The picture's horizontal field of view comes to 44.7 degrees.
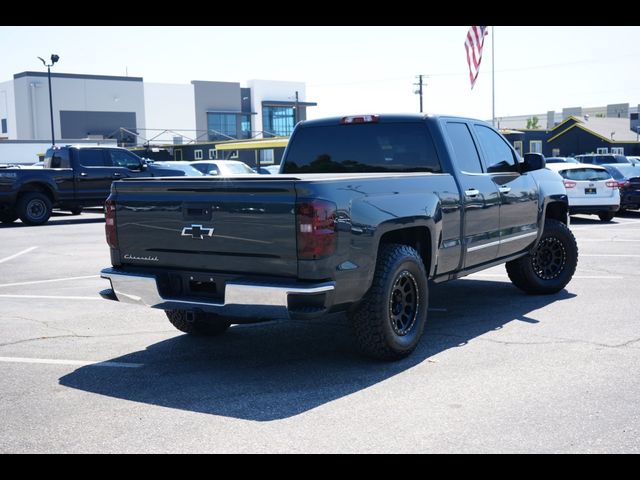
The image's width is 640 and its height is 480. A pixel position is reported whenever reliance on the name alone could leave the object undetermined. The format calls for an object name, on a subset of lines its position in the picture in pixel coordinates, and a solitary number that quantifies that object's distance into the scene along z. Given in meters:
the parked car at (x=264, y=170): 29.15
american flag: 29.42
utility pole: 67.81
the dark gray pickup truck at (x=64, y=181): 20.12
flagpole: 44.56
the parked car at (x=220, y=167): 25.72
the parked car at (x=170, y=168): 23.66
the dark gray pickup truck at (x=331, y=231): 5.34
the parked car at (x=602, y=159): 39.97
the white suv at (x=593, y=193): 18.72
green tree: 145.00
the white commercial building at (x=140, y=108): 78.19
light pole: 45.31
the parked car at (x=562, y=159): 43.21
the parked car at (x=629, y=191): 20.59
